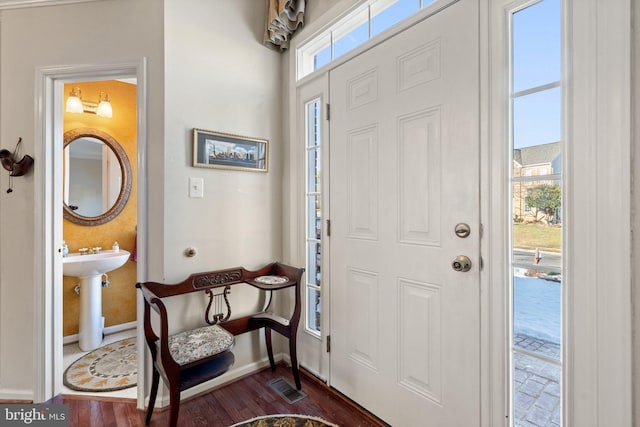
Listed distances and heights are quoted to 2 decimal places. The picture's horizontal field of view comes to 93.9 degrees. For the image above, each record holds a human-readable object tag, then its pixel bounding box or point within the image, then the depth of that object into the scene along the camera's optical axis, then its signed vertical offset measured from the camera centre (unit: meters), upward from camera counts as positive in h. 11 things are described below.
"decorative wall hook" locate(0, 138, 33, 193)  1.84 +0.31
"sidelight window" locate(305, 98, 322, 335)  2.10 -0.01
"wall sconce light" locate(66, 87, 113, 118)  2.58 +0.98
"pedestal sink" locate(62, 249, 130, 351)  2.46 -0.70
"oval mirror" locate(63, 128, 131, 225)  2.70 +0.35
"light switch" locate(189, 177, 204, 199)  1.92 +0.17
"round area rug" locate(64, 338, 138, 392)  2.04 -1.17
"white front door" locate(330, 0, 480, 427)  1.29 -0.04
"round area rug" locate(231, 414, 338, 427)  1.64 -1.16
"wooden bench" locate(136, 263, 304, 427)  1.49 -0.71
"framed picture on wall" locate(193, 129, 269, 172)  1.94 +0.43
